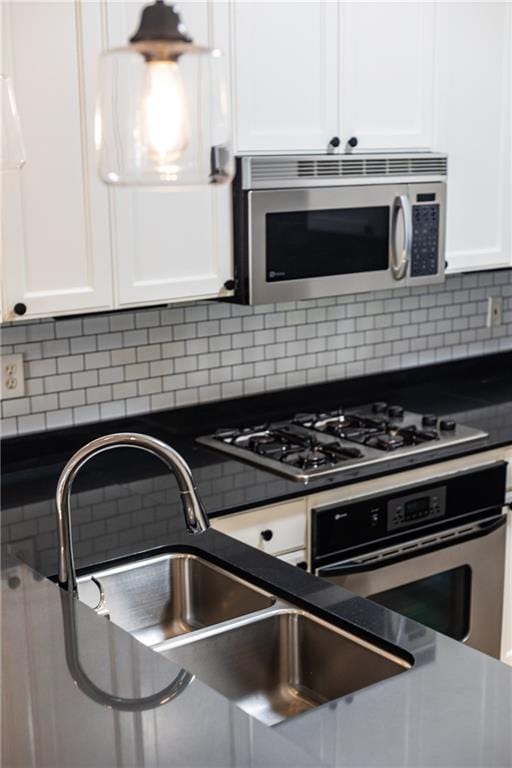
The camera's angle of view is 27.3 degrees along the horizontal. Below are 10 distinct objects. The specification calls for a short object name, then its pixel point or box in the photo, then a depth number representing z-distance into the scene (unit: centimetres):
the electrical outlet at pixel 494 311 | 414
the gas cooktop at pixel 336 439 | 295
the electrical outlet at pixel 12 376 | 294
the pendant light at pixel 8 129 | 159
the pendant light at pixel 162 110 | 105
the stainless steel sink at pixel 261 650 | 184
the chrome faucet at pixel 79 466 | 167
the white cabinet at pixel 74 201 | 249
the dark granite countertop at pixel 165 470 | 240
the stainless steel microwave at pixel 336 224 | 290
